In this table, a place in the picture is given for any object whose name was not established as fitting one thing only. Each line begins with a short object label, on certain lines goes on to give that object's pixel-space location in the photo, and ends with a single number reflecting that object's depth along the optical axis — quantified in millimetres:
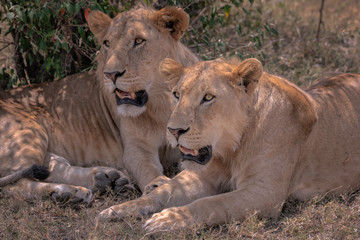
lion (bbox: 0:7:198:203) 8414
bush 9883
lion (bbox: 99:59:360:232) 6816
